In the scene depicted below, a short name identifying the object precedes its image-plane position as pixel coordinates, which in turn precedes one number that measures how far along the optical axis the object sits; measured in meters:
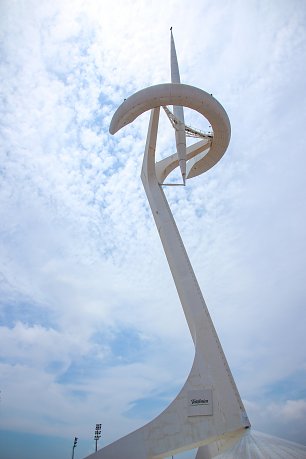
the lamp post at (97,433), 39.22
